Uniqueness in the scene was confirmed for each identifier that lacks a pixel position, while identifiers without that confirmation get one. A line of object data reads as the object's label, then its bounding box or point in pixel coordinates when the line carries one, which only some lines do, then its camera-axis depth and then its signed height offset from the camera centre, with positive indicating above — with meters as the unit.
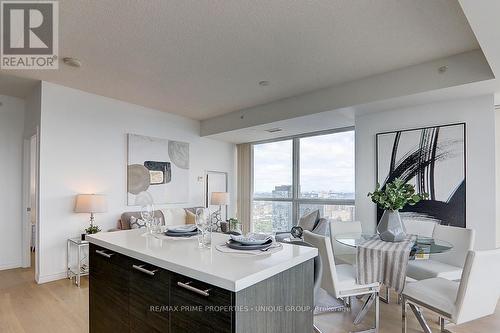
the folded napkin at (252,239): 1.65 -0.42
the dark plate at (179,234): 2.04 -0.46
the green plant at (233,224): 5.49 -1.05
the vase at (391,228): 2.74 -0.57
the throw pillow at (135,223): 4.37 -0.81
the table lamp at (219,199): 6.06 -0.61
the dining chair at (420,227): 3.41 -0.71
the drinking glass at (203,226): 1.72 -0.34
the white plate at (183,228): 2.12 -0.45
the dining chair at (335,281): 2.34 -0.95
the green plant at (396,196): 2.76 -0.26
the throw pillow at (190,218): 5.25 -0.88
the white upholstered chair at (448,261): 2.75 -0.98
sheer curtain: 6.93 -0.35
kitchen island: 1.19 -0.59
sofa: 4.52 -0.81
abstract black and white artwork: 3.48 +0.04
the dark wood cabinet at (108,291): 1.77 -0.83
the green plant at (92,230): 4.07 -0.86
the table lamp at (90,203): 3.89 -0.46
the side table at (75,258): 4.02 -1.27
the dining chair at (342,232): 3.43 -0.77
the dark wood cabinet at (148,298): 1.46 -0.71
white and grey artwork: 4.90 +0.00
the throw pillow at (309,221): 4.52 -0.83
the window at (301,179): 5.27 -0.18
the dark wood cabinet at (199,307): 1.17 -0.61
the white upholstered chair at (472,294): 1.88 -0.88
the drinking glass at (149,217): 2.19 -0.36
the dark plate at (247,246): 1.60 -0.44
